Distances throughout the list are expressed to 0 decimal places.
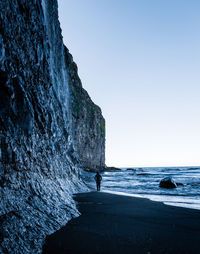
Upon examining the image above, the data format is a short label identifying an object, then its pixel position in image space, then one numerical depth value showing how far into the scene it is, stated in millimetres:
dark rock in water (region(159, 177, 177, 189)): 17500
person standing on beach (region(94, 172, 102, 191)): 13439
